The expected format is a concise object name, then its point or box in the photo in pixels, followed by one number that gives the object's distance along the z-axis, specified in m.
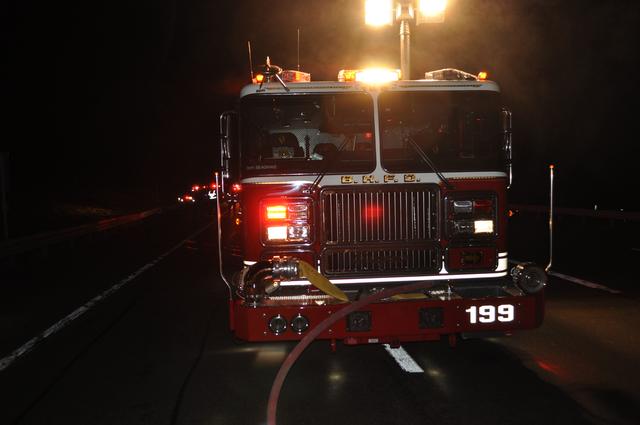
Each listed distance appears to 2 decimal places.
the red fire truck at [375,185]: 6.15
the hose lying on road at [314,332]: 4.31
